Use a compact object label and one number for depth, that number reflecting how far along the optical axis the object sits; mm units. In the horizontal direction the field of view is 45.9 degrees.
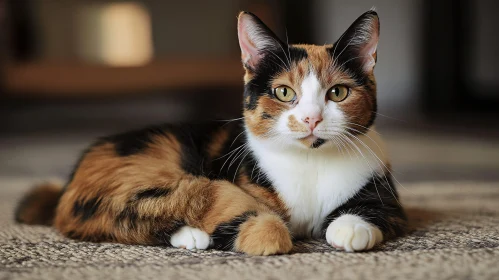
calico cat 1077
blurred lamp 4375
